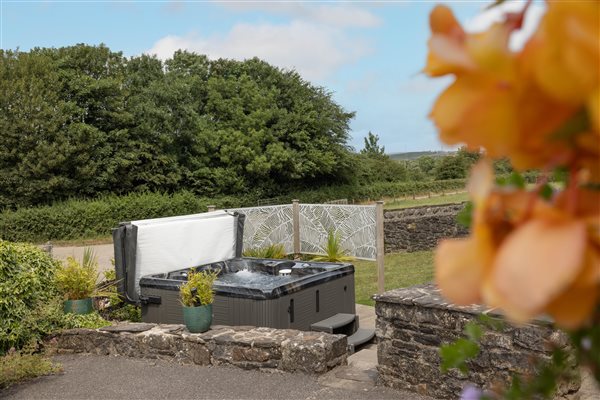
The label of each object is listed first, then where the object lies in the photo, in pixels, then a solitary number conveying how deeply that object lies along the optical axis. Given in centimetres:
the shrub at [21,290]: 670
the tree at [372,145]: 6585
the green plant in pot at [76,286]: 743
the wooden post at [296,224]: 1466
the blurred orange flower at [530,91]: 32
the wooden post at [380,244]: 1133
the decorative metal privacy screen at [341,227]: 1275
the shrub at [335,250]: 1349
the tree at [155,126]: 2561
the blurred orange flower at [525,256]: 30
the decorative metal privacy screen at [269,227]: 1453
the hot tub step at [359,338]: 734
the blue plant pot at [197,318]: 651
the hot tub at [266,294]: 709
